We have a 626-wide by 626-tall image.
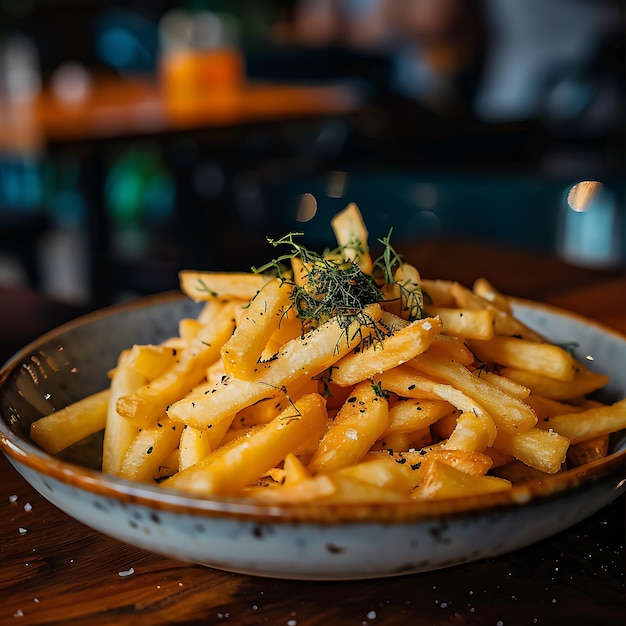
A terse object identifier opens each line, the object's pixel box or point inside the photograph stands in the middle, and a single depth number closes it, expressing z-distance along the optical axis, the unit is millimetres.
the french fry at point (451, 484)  303
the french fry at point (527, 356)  379
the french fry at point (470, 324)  368
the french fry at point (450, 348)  360
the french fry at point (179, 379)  359
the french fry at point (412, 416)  341
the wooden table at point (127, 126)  1269
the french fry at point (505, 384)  359
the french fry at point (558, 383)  383
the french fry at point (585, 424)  369
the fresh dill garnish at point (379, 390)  342
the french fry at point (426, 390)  338
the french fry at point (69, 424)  378
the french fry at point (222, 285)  397
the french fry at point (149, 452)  355
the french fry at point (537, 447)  340
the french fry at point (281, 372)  343
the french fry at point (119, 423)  368
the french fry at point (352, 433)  325
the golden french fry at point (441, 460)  319
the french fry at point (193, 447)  342
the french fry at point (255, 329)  341
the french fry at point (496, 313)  401
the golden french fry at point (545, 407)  376
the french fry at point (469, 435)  327
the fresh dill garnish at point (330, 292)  358
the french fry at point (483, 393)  344
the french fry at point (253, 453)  306
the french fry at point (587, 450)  373
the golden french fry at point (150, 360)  382
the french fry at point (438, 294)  402
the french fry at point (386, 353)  333
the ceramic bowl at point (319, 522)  283
